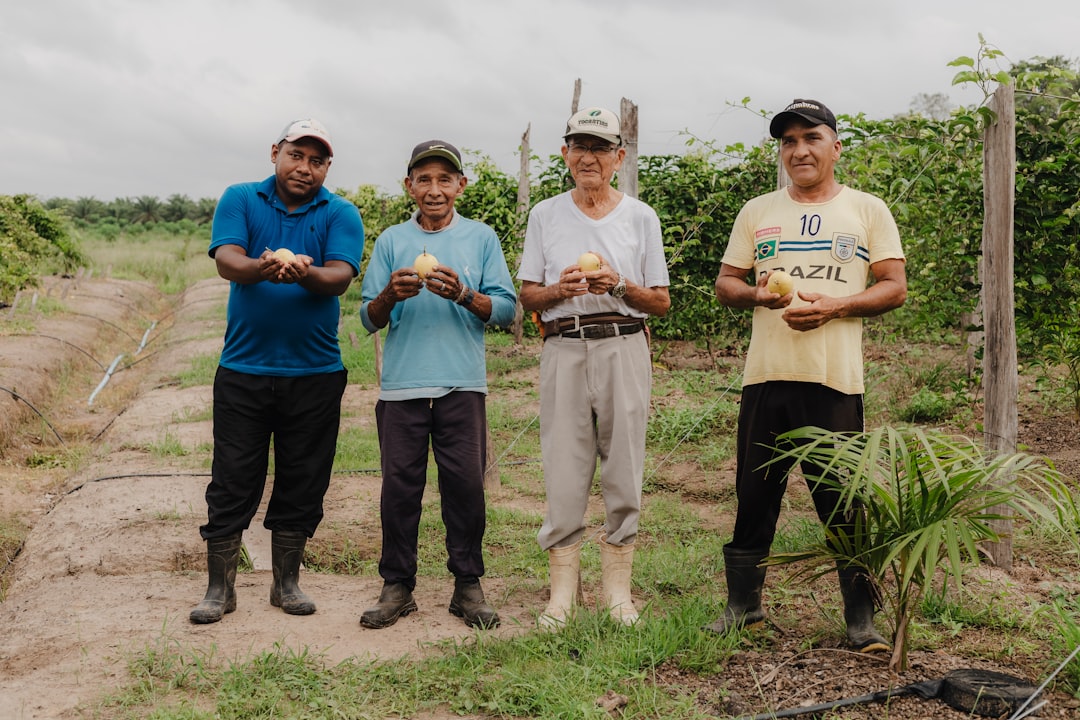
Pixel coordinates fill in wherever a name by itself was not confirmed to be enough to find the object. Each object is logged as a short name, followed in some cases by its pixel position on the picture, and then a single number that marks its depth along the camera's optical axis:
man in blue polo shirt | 3.62
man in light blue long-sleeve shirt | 3.63
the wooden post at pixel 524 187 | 11.45
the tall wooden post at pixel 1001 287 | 4.11
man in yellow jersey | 3.16
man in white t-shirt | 3.46
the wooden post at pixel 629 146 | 5.50
